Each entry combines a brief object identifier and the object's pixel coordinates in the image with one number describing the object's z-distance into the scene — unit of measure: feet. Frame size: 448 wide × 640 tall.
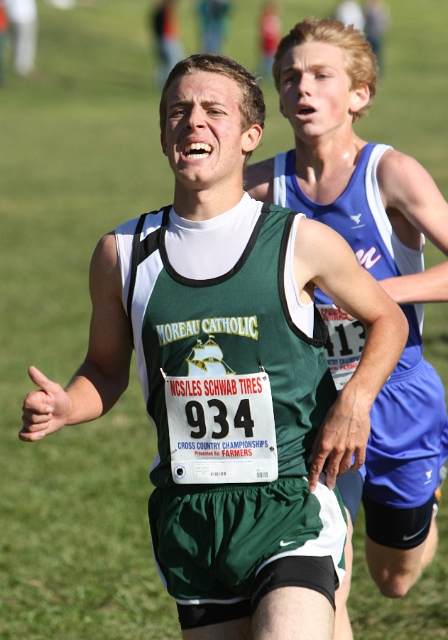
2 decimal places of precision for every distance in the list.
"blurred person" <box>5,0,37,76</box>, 92.02
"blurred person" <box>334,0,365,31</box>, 108.78
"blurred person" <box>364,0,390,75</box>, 115.75
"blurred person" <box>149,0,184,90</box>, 94.48
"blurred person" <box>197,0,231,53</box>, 106.63
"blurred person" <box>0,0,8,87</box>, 88.58
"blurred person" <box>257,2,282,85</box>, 107.76
